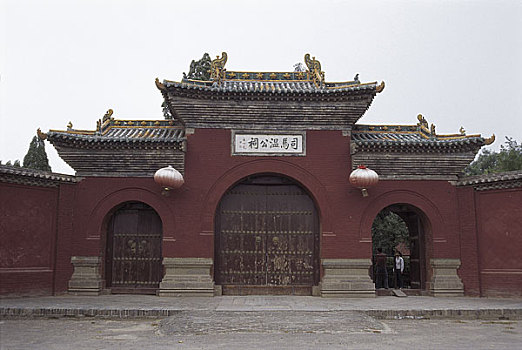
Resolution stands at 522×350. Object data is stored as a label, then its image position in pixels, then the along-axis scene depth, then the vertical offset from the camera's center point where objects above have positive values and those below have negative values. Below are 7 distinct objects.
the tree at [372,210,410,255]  20.64 +0.27
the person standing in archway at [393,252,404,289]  13.02 -0.74
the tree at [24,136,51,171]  22.16 +3.60
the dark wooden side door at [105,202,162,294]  11.48 -0.29
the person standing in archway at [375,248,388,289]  12.73 -0.74
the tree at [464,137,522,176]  22.67 +4.45
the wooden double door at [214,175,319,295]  11.45 -0.05
